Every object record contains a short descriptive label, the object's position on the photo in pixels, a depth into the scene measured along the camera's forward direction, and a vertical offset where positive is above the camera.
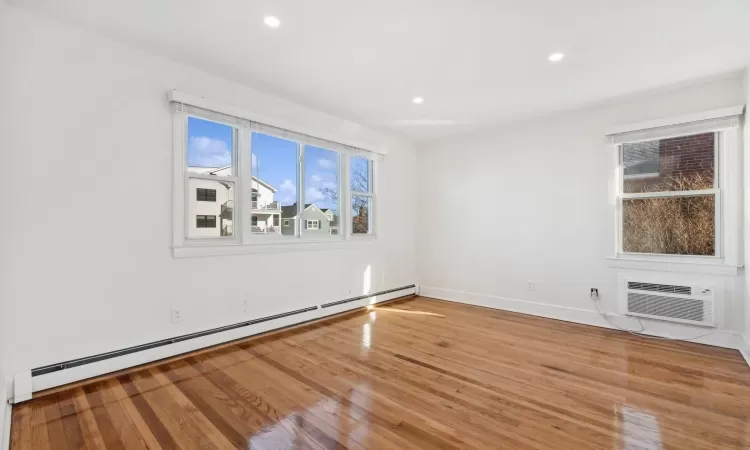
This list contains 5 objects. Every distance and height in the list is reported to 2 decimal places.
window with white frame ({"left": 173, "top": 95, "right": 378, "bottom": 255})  3.05 +0.46
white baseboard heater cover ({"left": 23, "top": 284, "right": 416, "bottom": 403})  2.30 -1.01
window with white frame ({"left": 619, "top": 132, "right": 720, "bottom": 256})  3.35 +0.32
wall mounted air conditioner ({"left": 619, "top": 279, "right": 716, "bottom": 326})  3.23 -0.77
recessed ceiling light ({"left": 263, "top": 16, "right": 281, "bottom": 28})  2.29 +1.40
